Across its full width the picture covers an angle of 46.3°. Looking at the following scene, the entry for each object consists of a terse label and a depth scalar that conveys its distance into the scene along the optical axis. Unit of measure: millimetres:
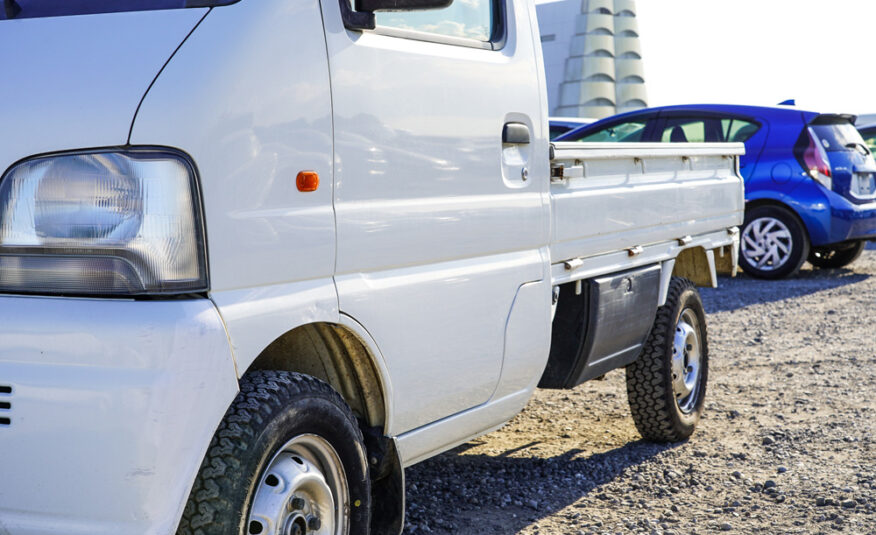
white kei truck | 2092
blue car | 10266
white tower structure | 40219
